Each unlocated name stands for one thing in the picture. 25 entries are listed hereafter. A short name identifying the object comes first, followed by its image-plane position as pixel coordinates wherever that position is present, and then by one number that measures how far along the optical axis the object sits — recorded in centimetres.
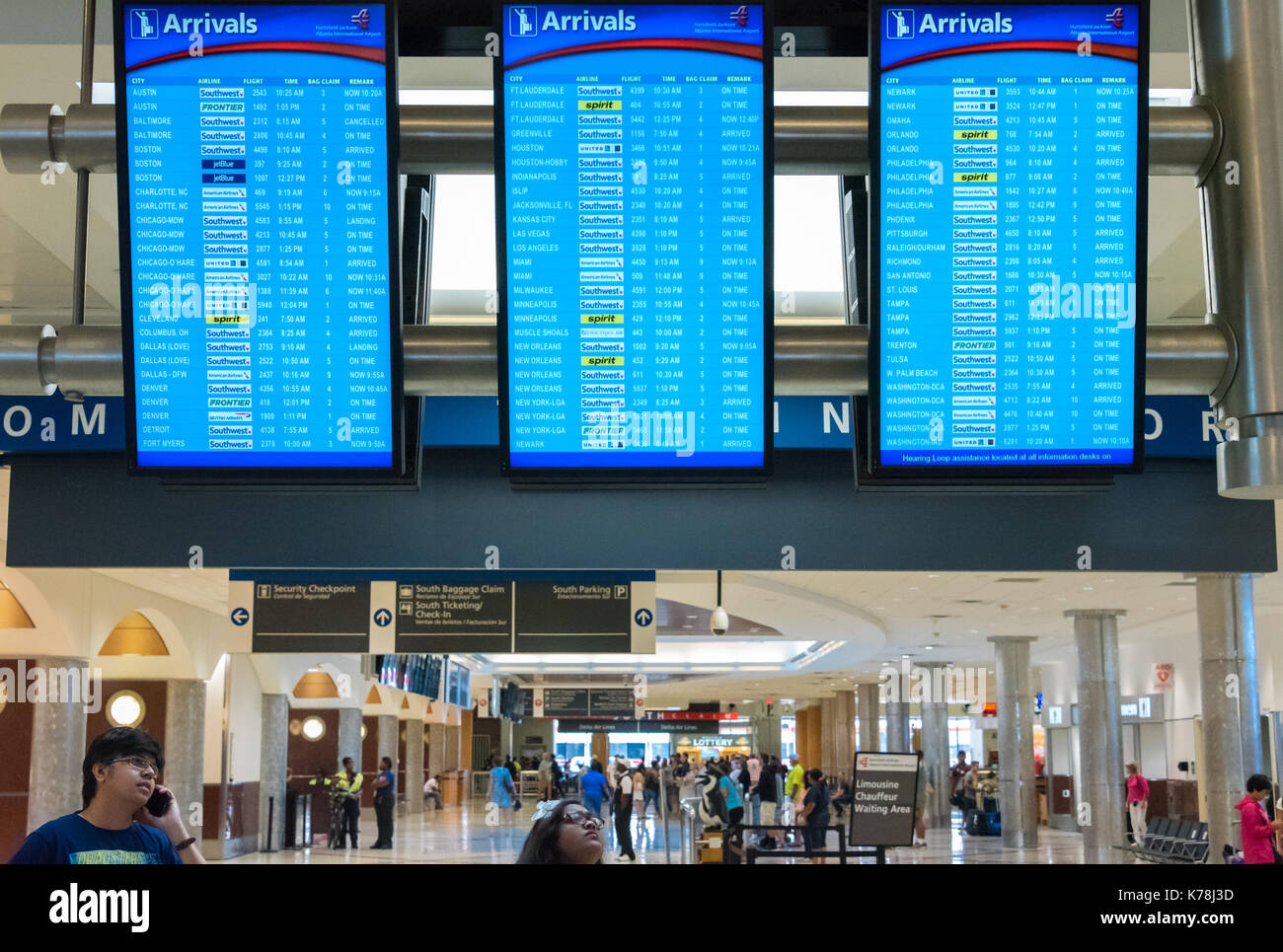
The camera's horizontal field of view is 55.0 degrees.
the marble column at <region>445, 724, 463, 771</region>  4884
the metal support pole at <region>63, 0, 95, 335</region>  306
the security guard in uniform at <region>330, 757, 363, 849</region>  2277
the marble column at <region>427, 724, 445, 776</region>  4356
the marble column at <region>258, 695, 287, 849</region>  2269
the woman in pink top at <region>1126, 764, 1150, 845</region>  2480
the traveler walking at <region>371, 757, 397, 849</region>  2298
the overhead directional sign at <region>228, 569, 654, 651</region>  1060
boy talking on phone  289
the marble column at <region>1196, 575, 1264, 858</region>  1457
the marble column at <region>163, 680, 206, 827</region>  1978
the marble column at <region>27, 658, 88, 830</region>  1503
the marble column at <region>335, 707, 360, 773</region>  2638
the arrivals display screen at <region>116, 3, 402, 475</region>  300
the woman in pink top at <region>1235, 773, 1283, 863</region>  1101
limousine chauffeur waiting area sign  1236
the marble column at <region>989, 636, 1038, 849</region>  2688
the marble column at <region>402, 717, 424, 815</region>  3772
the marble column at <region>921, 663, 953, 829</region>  3328
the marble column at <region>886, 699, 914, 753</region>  3358
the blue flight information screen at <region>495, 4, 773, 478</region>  297
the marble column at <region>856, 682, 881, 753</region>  4369
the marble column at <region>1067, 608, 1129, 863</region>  2177
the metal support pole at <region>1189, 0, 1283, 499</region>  279
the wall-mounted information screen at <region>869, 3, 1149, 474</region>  300
